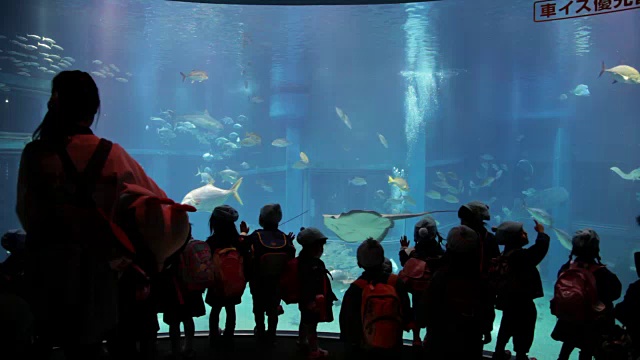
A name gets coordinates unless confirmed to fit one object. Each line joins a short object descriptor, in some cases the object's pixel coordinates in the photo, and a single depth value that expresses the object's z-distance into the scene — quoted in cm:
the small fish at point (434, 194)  1859
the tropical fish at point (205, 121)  1941
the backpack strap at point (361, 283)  352
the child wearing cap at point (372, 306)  342
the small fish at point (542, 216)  1451
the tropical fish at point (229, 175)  1846
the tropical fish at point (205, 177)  1962
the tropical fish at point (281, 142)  1878
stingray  959
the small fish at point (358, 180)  1898
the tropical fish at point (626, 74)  1188
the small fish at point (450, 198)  1864
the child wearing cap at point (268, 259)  422
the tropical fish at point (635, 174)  1514
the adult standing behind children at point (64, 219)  205
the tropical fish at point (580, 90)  1804
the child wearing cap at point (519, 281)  371
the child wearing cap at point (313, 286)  392
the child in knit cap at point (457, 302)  314
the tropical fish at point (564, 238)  1284
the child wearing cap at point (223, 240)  416
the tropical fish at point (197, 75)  1578
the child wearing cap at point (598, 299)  346
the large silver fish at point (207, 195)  1368
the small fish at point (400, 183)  1495
